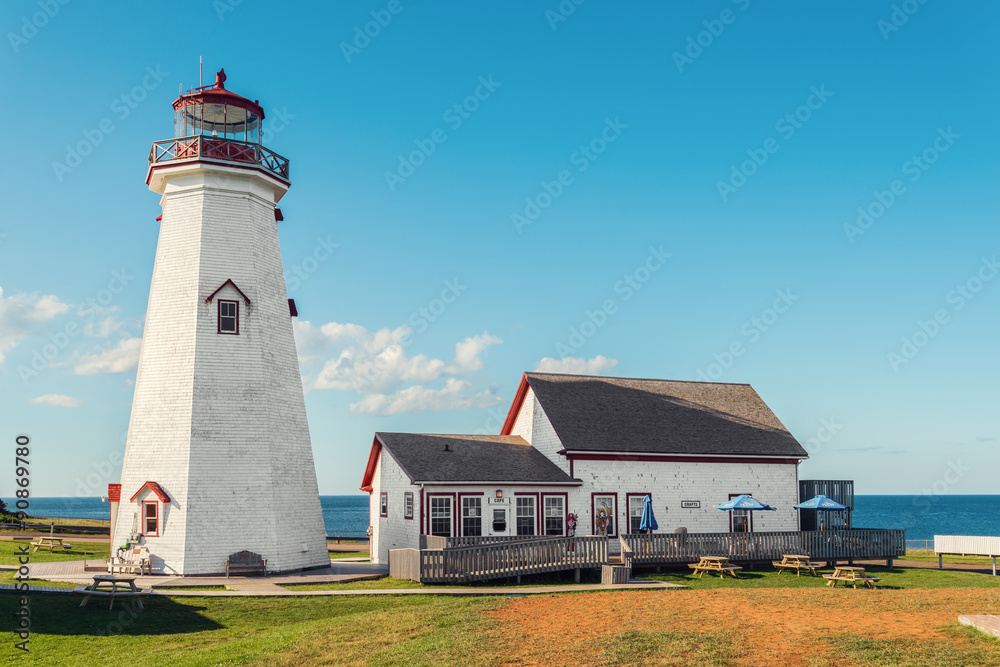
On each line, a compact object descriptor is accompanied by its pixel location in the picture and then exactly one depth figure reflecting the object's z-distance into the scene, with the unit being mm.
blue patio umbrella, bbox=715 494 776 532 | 28609
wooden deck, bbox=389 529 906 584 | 23483
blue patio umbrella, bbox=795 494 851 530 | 28672
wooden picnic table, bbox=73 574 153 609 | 18003
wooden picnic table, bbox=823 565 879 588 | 23750
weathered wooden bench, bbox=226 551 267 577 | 24766
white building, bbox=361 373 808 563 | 27828
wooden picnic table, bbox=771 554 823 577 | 27125
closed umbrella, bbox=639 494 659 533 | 27109
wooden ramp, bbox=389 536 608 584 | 23312
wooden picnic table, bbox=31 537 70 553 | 32531
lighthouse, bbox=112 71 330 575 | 25031
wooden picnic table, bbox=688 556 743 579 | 26328
